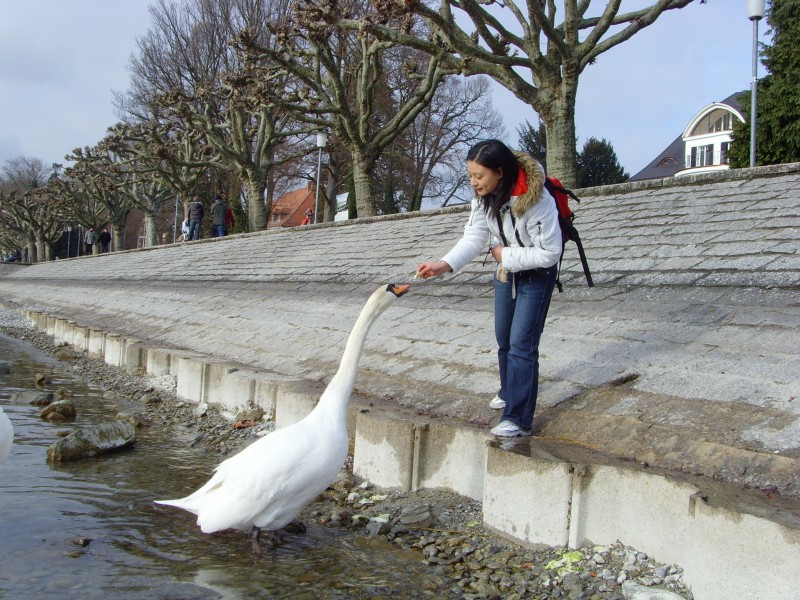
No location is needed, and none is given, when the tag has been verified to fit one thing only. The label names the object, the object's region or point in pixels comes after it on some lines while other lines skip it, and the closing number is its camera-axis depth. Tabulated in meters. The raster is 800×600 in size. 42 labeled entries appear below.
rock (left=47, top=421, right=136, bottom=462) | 6.26
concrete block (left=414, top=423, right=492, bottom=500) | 4.60
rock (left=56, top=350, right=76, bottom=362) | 13.48
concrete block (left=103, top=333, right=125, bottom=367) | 11.34
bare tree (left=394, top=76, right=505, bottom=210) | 42.69
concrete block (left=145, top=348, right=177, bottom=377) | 9.64
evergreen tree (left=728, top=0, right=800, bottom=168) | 27.52
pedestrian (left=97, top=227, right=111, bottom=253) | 59.10
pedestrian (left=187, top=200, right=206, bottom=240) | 31.56
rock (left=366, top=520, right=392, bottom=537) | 4.50
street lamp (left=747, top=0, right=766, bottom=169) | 17.28
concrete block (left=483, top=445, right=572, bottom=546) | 3.82
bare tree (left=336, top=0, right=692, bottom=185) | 15.87
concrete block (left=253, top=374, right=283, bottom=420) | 6.91
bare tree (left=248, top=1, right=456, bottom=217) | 21.48
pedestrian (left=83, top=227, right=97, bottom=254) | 58.63
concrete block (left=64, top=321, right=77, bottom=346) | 14.96
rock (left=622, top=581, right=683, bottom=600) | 3.23
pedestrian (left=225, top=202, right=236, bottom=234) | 30.07
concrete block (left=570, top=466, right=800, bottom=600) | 2.87
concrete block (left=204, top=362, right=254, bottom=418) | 7.42
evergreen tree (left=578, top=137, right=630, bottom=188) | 51.25
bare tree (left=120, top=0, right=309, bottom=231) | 27.31
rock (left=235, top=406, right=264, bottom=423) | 7.13
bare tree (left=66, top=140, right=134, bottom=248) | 42.59
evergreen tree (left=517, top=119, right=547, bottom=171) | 50.74
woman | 4.38
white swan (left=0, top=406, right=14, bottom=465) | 4.88
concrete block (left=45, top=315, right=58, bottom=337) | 17.13
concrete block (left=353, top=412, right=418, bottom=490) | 4.99
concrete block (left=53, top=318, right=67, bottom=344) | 15.94
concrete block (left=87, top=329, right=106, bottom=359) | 12.60
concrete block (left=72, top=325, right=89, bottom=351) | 13.81
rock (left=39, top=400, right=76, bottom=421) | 8.02
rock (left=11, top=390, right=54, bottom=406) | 8.92
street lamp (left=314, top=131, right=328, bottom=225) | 28.55
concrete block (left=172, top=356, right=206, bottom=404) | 8.43
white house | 60.44
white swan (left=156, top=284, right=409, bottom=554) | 4.17
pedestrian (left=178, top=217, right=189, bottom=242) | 33.36
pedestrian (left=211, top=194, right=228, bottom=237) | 29.67
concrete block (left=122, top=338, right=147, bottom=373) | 10.48
